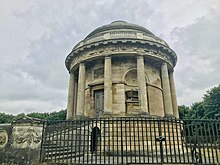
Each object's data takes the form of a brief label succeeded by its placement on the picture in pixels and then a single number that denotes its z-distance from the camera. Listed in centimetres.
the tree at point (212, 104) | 2564
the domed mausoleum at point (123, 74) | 1703
